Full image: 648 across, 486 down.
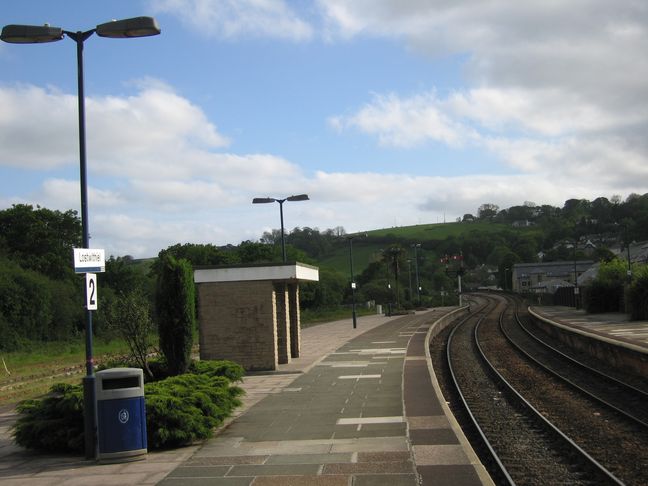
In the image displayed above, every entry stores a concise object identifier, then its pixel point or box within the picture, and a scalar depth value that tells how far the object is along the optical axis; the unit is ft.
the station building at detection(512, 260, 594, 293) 461.78
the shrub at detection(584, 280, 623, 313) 191.72
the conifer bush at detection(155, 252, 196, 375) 52.85
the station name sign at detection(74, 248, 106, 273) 33.50
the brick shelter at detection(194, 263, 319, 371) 73.15
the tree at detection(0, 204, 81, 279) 222.28
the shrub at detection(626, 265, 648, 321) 146.61
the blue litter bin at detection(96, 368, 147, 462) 31.91
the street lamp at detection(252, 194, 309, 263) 101.71
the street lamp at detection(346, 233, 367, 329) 163.18
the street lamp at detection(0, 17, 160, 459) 32.63
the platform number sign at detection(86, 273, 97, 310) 33.32
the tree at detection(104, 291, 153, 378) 55.72
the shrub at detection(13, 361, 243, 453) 34.19
